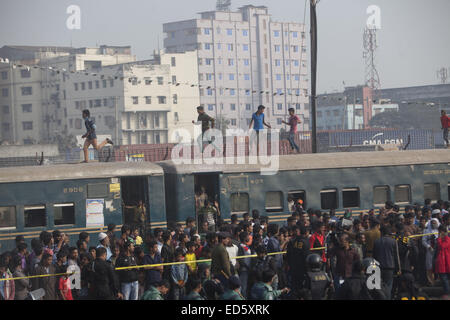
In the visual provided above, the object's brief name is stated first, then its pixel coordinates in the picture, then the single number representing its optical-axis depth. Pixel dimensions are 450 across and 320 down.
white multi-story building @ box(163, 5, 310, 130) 151.75
